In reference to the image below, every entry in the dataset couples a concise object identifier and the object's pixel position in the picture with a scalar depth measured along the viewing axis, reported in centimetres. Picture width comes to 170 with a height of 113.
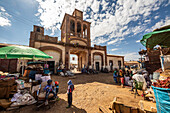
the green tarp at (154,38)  275
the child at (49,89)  333
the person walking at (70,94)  345
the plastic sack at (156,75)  531
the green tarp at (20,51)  351
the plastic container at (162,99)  182
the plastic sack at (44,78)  407
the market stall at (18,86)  335
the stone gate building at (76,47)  1215
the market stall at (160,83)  185
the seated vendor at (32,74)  429
